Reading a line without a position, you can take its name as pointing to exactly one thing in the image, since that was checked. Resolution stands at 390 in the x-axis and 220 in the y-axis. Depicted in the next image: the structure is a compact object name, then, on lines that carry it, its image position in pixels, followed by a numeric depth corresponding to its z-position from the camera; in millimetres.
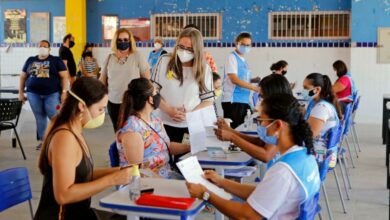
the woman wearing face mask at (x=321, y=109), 4422
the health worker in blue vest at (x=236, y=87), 6250
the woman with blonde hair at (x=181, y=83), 4355
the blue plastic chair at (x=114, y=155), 3502
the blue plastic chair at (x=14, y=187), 2947
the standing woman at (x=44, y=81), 7324
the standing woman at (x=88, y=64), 11727
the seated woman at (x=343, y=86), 7695
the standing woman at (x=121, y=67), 5668
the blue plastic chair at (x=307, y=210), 2400
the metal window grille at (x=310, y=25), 11000
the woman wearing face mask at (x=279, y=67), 7598
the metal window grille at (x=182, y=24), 11703
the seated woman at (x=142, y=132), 3381
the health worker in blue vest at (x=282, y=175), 2350
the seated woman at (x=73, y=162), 2549
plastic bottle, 2586
